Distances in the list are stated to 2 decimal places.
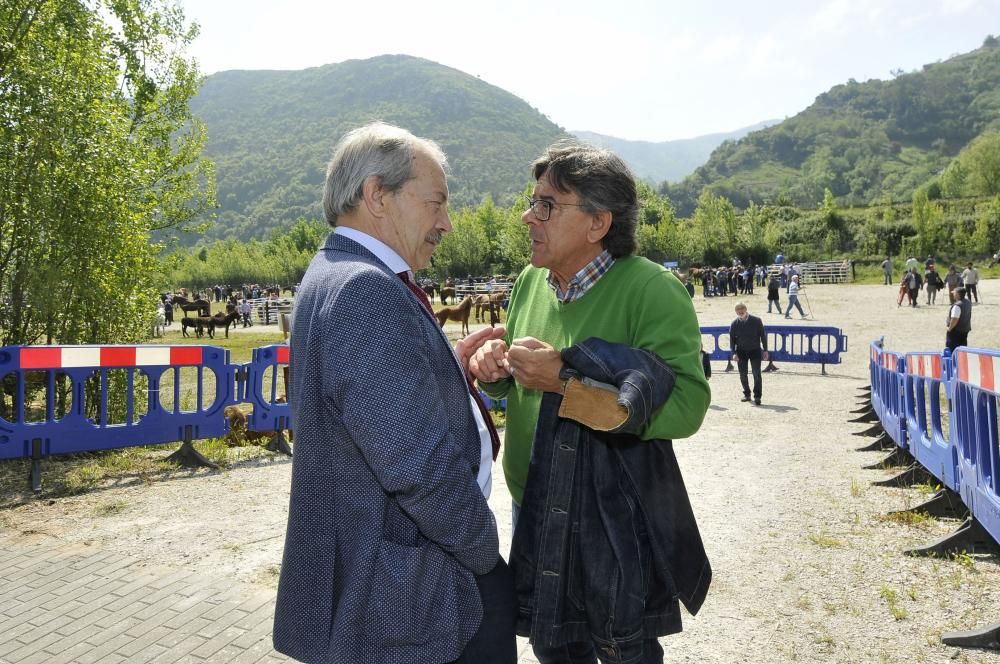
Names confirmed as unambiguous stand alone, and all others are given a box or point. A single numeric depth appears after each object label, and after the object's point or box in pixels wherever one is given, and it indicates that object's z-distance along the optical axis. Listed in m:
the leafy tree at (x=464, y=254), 71.12
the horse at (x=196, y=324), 30.92
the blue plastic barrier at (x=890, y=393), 7.54
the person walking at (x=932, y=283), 28.86
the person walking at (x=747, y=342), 12.69
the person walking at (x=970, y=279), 27.34
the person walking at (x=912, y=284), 27.85
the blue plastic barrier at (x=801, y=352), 16.44
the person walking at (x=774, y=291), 29.03
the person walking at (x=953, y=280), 24.34
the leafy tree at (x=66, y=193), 7.86
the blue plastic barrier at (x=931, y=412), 5.54
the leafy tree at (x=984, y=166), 94.50
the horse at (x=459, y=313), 25.03
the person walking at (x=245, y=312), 37.44
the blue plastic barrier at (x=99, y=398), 6.58
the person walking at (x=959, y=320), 13.58
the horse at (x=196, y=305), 37.34
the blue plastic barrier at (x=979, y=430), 4.07
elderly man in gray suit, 1.55
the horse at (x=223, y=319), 31.02
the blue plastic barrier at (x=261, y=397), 8.22
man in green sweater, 1.94
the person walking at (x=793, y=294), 27.06
